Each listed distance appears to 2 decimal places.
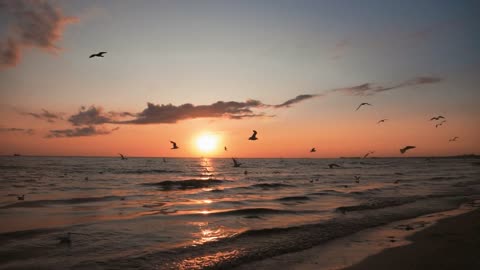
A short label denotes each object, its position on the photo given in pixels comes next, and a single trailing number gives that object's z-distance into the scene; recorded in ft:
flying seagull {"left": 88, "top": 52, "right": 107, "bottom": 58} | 61.36
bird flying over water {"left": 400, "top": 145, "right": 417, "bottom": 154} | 96.63
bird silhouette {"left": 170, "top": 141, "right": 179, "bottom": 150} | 130.41
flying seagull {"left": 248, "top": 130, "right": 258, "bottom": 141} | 105.29
